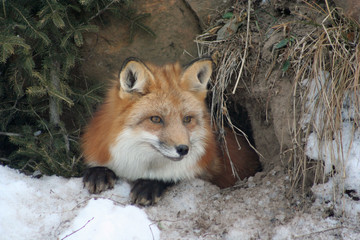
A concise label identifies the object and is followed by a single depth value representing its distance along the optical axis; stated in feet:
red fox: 21.02
